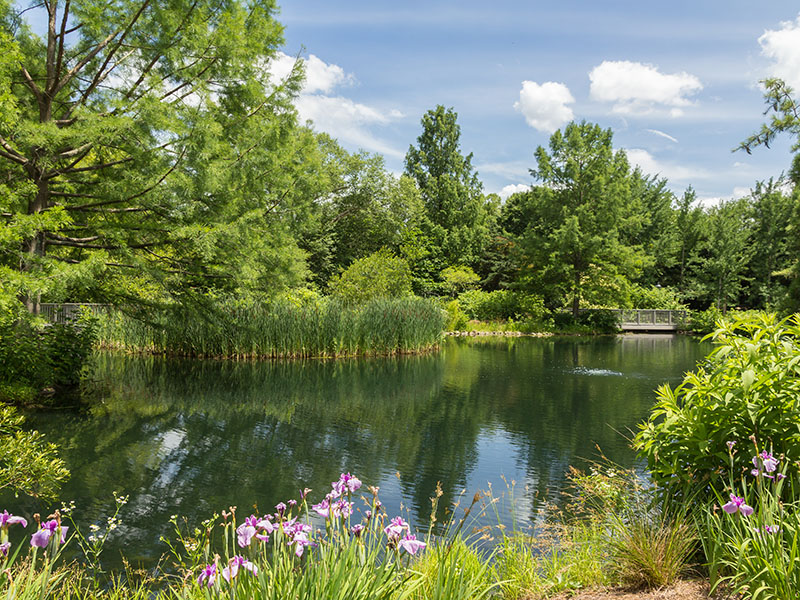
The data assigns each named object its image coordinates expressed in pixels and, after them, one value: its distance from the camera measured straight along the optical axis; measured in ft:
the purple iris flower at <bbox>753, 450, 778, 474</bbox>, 7.70
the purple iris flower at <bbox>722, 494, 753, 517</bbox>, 7.38
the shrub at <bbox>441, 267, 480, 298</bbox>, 100.07
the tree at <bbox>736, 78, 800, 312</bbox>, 53.88
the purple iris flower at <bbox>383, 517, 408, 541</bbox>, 6.27
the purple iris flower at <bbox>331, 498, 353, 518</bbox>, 6.99
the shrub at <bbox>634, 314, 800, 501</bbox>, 9.02
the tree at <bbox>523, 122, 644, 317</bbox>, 93.30
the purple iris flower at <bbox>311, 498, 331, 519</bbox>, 6.80
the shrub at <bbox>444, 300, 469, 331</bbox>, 85.15
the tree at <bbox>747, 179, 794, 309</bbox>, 105.81
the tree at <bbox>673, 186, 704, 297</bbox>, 115.14
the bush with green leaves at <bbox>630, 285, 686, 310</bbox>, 106.11
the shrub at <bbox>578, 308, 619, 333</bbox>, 95.61
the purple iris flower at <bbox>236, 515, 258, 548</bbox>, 5.85
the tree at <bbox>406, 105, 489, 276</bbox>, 112.88
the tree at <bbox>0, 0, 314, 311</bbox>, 26.40
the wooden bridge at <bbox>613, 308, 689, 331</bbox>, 98.78
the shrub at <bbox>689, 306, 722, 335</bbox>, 94.07
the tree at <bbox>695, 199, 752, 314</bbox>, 103.30
